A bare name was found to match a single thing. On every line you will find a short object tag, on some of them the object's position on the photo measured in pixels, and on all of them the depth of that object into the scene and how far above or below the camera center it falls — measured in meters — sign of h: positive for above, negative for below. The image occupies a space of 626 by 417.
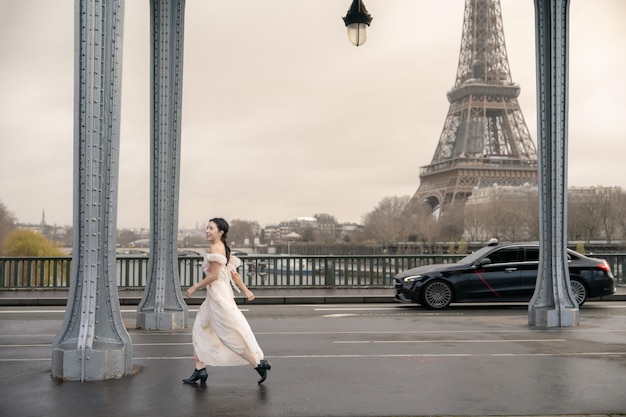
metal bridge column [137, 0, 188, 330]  12.23 +1.15
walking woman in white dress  7.60 -0.81
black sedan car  16.25 -0.79
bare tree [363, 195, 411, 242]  96.31 +2.96
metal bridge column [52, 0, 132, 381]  7.92 +0.15
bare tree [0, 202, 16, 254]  64.49 +1.85
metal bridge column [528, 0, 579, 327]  12.36 +1.30
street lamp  13.87 +3.98
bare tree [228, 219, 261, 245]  126.46 +2.10
